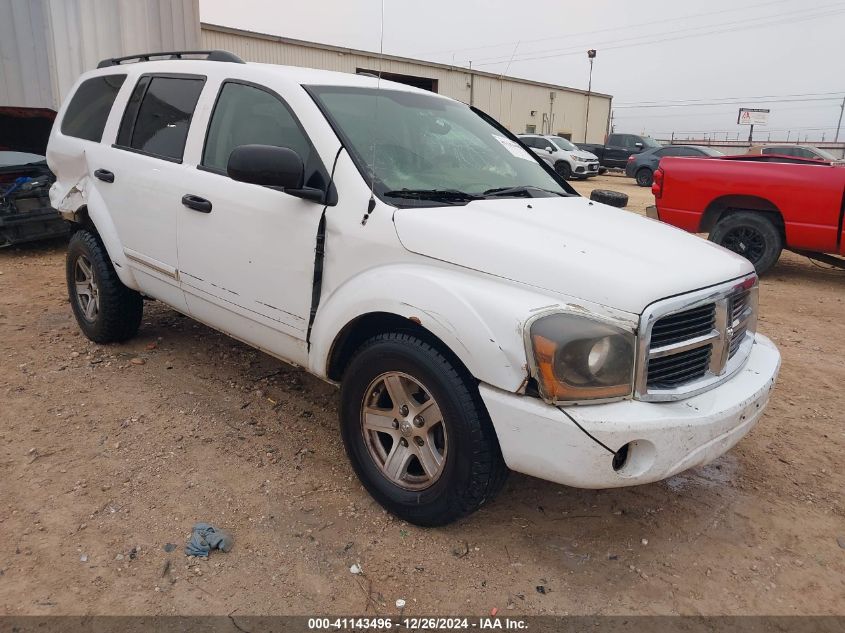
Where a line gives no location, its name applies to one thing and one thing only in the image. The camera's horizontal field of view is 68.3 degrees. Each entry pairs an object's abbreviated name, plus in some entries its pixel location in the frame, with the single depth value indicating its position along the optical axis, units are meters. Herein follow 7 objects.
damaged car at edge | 6.89
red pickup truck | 6.60
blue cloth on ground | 2.44
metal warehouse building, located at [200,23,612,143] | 21.16
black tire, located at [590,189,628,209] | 3.82
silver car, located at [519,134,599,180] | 21.97
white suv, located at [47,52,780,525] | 2.14
